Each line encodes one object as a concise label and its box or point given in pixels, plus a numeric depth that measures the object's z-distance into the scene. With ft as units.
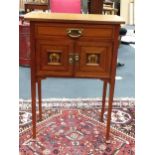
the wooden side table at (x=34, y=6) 15.44
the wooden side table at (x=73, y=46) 5.02
